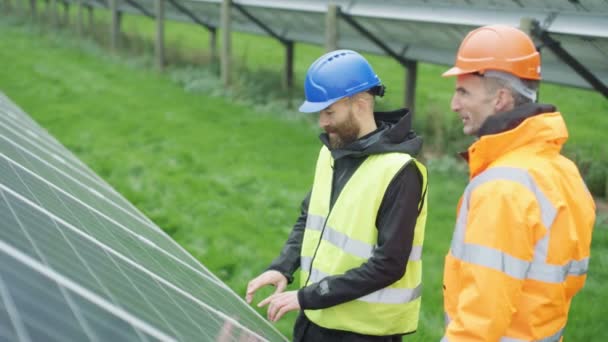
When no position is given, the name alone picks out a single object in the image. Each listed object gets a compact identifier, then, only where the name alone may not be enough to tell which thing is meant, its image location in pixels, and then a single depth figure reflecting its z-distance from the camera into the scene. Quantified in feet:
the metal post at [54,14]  73.22
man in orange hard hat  6.48
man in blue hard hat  8.19
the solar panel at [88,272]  4.87
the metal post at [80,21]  67.92
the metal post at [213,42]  53.62
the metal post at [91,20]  72.14
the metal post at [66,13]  78.60
